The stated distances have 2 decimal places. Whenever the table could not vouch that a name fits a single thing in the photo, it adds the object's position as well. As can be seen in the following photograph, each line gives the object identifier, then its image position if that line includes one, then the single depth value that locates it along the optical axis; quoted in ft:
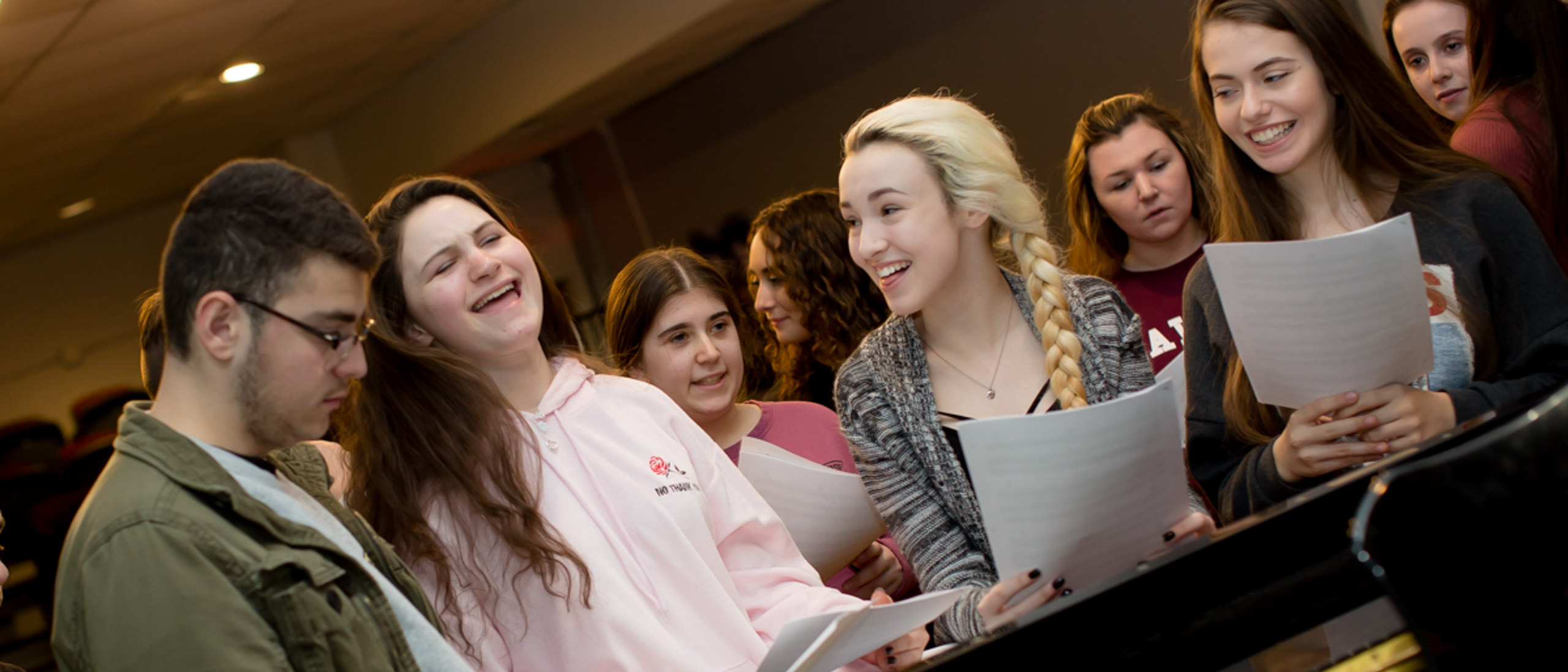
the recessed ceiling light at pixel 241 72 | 18.26
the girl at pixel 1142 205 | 9.51
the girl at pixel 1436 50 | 9.43
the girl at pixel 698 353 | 9.04
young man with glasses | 3.58
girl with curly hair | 10.53
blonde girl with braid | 6.32
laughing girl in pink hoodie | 5.44
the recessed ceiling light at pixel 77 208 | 24.70
